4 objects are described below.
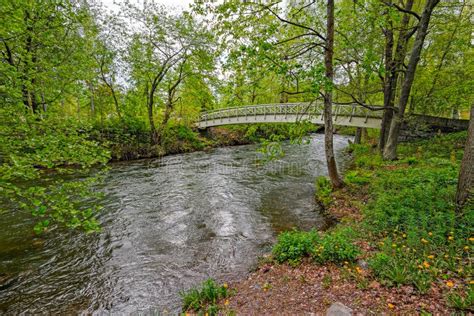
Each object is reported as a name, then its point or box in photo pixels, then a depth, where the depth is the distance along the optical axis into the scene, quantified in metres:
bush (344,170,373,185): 6.94
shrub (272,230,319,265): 3.80
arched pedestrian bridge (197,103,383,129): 11.41
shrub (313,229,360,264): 3.47
